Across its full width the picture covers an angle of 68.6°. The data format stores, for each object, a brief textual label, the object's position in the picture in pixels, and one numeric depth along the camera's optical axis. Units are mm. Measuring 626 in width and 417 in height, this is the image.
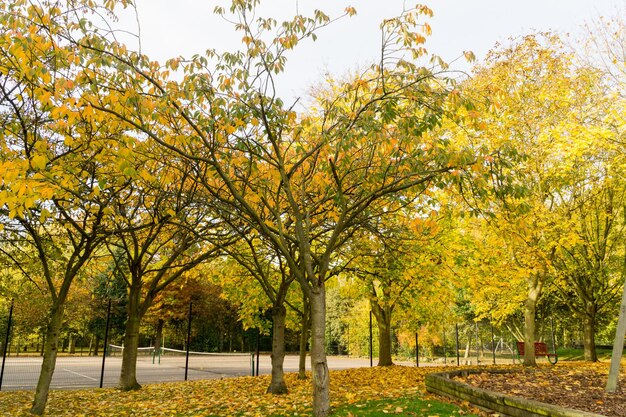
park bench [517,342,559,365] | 19598
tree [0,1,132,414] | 5609
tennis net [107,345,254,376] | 23734
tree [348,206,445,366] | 11383
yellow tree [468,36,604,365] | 15047
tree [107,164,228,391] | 10688
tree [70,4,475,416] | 7055
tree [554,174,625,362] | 20234
